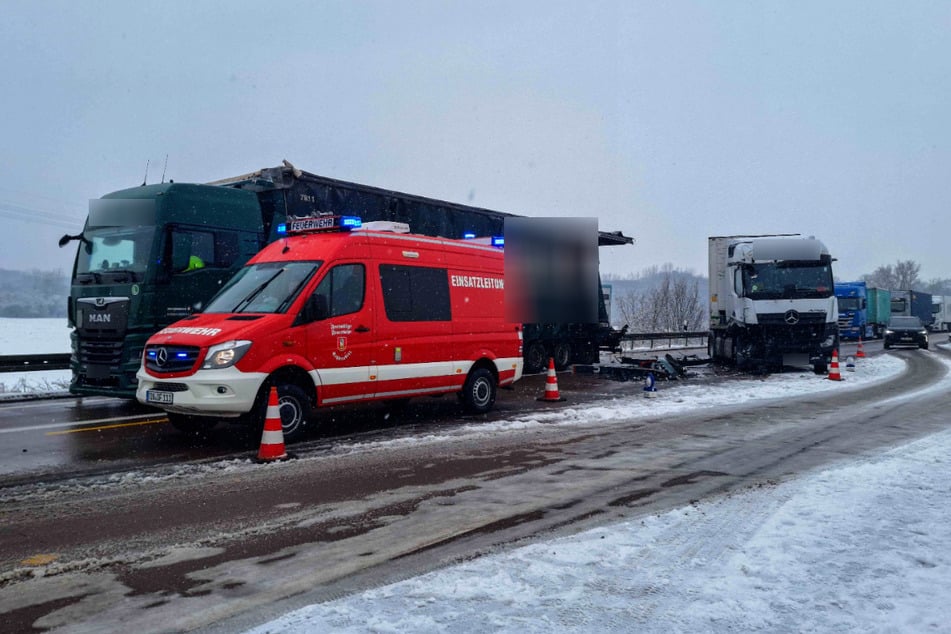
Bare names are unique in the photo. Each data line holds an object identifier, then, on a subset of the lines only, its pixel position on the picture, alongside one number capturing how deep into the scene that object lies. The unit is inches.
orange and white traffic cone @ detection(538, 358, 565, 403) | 502.6
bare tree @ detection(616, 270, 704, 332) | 2146.9
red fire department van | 306.3
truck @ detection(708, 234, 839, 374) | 730.2
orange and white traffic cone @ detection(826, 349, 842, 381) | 681.0
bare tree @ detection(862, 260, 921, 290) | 5364.2
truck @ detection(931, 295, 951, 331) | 2601.4
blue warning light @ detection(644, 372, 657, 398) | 558.6
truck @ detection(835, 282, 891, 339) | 1550.2
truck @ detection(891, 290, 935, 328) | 2149.4
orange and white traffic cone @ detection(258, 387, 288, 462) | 291.0
